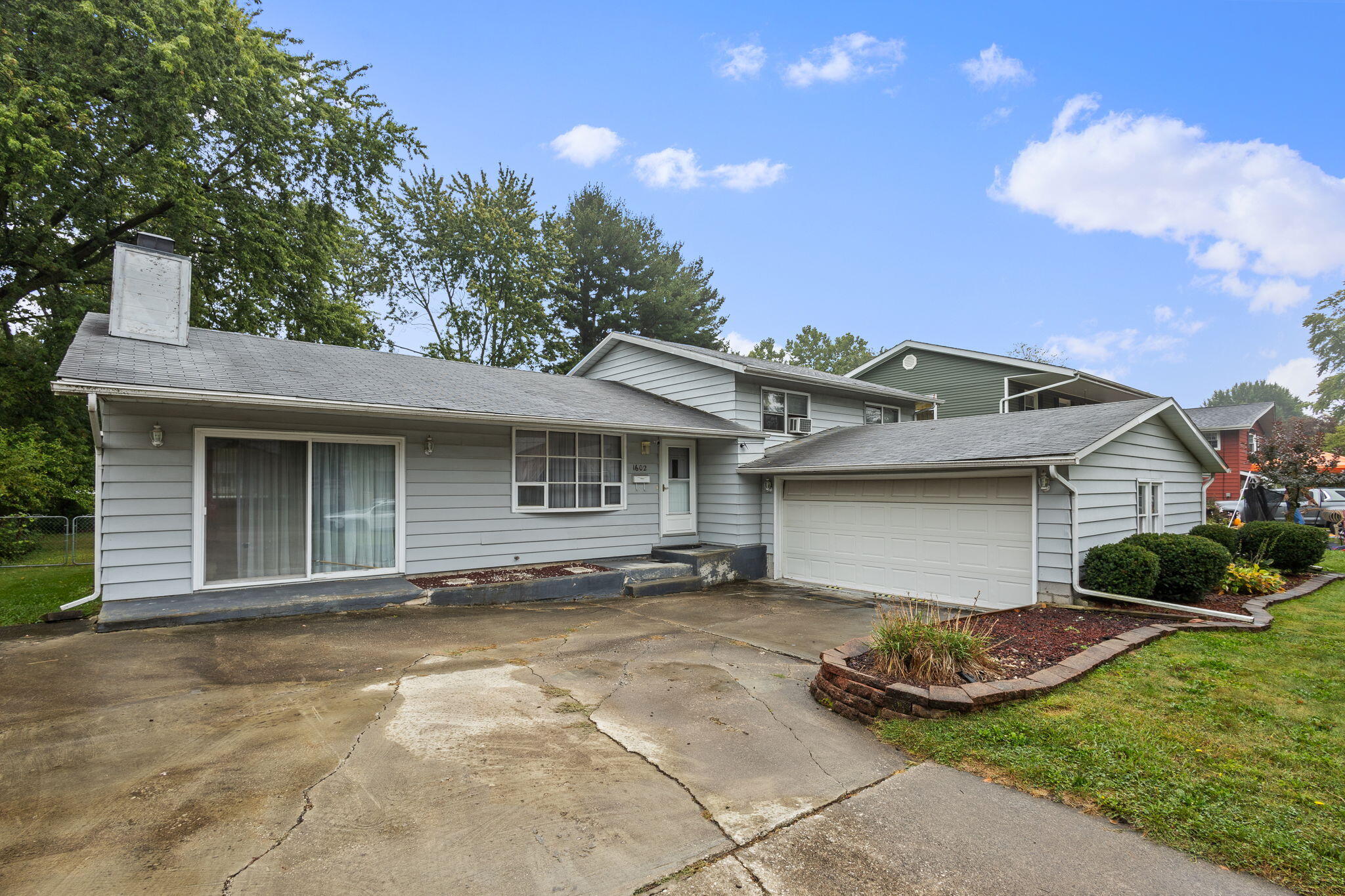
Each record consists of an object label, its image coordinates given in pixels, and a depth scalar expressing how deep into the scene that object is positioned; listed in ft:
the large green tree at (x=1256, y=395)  261.44
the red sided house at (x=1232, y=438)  85.87
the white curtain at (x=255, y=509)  23.59
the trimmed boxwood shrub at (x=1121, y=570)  24.31
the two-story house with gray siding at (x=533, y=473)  22.54
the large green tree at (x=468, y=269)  80.38
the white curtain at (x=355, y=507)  26.02
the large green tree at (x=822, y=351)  130.21
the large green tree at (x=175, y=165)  38.63
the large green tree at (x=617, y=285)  91.61
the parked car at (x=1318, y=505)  60.54
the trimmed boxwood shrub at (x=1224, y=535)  34.58
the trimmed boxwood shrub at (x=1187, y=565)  25.11
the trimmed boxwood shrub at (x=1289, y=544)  33.81
